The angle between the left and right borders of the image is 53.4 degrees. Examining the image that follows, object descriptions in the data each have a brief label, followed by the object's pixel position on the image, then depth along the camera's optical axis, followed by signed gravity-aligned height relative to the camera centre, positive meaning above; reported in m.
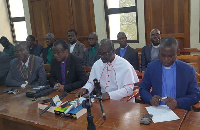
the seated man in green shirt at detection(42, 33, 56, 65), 5.81 -0.36
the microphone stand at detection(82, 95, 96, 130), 1.52 -0.61
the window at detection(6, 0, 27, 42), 8.55 +0.85
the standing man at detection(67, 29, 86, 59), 5.36 -0.26
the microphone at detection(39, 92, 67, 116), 2.08 -0.73
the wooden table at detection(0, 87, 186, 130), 1.69 -0.78
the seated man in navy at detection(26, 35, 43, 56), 6.32 -0.30
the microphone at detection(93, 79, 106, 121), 1.81 -0.51
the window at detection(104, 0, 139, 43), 5.48 +0.44
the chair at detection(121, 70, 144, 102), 2.54 -0.81
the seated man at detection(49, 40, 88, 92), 3.12 -0.53
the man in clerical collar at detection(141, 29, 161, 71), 4.39 -0.40
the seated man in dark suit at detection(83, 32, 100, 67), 5.05 -0.40
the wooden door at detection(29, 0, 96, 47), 6.30 +0.67
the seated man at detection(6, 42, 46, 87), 3.43 -0.54
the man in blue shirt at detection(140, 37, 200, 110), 2.07 -0.57
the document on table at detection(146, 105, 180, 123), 1.73 -0.75
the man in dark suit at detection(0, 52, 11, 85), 4.06 -0.53
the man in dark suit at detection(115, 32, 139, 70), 4.54 -0.43
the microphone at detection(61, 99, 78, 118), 1.91 -0.69
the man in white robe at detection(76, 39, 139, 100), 2.60 -0.55
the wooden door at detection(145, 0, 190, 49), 4.74 +0.32
